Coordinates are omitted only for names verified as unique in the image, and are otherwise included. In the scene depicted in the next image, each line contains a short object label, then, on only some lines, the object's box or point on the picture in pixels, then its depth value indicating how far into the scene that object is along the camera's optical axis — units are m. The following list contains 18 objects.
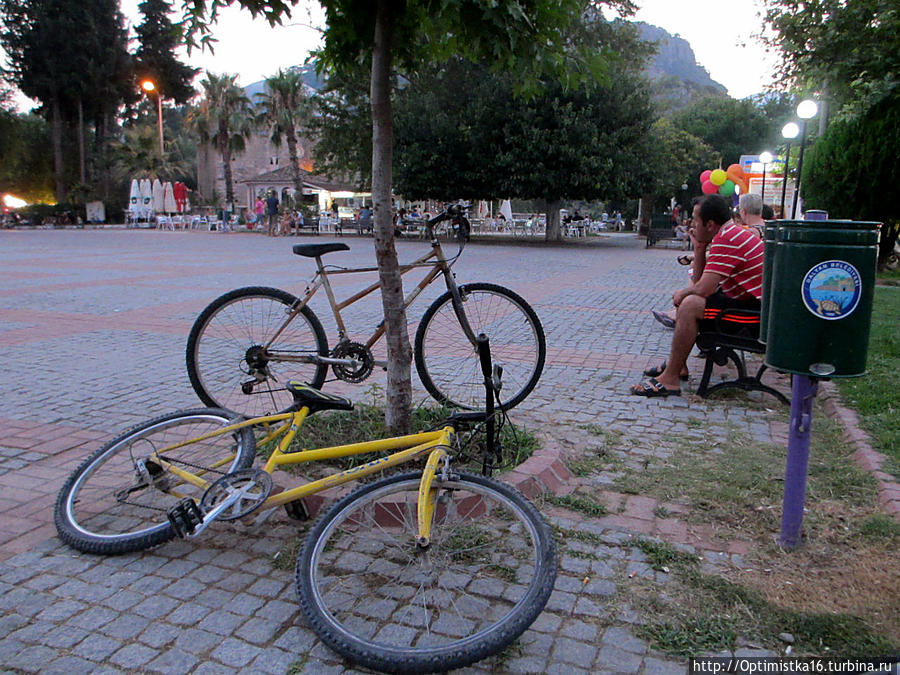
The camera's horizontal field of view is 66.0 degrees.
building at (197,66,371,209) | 50.72
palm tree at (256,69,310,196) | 40.66
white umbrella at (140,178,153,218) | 40.25
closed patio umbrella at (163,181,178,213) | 39.02
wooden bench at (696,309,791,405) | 4.95
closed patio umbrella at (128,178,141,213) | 39.53
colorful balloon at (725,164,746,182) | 23.42
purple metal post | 2.84
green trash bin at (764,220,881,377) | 2.61
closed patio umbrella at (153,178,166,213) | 38.72
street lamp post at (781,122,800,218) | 18.94
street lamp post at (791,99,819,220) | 15.56
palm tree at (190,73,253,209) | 44.59
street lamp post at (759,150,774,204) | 24.98
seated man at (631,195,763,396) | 5.03
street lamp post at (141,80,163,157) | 38.47
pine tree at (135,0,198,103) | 47.06
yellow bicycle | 2.28
